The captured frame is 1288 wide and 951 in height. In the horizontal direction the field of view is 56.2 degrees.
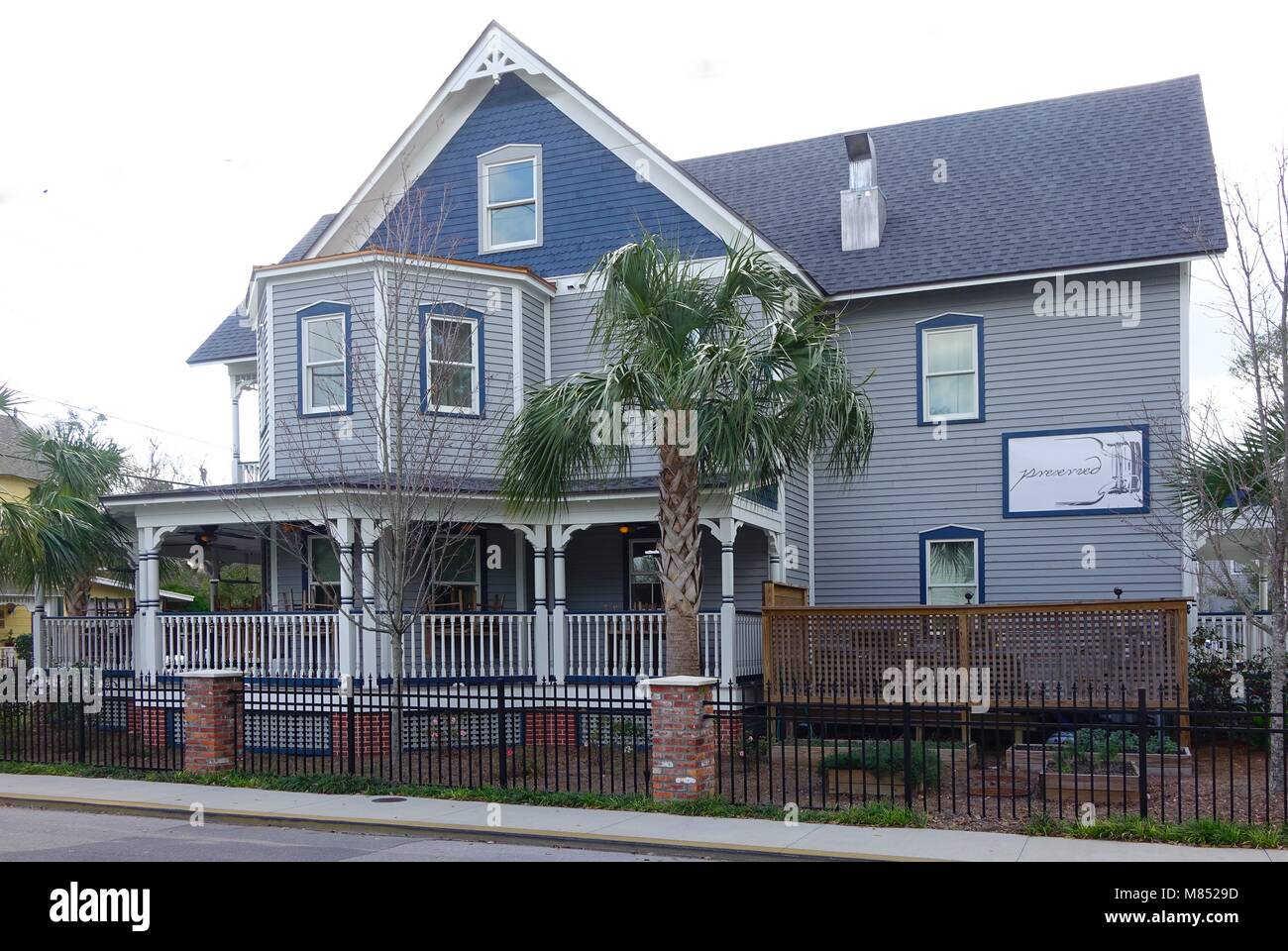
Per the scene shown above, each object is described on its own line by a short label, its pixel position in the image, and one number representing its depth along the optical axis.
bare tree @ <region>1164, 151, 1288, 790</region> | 11.95
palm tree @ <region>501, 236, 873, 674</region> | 13.88
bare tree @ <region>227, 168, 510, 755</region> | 14.72
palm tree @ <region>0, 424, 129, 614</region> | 17.61
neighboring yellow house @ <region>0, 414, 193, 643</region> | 34.41
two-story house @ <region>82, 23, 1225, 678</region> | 17.42
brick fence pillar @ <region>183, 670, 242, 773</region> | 15.01
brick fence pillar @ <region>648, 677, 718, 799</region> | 12.36
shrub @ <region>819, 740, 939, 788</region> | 12.63
